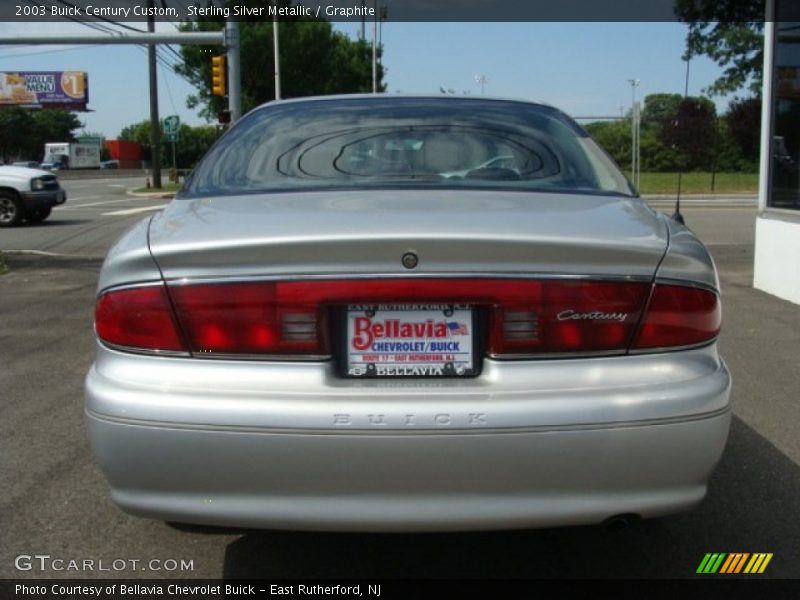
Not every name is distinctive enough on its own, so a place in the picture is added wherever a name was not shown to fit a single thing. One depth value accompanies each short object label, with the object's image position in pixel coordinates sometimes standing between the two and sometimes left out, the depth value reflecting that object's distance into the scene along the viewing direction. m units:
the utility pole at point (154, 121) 35.53
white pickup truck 17.41
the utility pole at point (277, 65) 34.78
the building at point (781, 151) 8.30
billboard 88.81
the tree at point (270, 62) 43.38
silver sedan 2.42
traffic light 20.11
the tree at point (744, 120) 24.67
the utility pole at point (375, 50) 46.72
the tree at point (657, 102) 74.50
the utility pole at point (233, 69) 18.38
